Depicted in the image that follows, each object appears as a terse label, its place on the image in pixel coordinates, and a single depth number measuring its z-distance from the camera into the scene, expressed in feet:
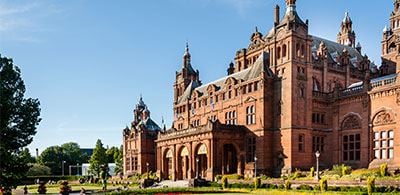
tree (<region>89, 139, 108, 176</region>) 348.38
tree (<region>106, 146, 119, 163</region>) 421.18
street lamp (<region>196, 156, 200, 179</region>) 206.69
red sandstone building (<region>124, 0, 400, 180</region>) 170.81
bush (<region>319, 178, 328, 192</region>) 122.31
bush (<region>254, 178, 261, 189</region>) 146.46
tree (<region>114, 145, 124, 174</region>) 360.03
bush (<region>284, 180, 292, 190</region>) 133.80
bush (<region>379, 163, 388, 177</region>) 143.71
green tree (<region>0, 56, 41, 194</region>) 103.71
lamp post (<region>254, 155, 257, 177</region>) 180.52
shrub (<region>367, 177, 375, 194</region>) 108.77
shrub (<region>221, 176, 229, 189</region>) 159.18
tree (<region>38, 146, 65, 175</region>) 429.79
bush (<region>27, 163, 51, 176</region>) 365.08
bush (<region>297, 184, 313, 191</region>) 128.73
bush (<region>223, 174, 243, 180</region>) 177.17
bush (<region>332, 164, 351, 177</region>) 156.37
